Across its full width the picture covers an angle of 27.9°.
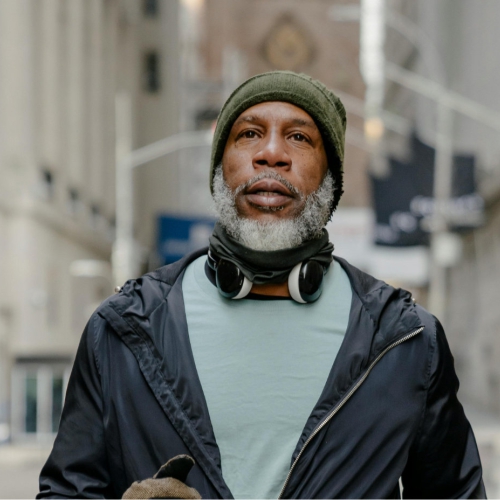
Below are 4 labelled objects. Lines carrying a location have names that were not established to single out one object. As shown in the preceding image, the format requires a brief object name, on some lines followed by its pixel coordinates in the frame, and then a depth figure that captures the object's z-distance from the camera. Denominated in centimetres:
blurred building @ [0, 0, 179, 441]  2400
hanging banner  1945
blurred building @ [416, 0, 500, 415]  2488
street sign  3002
